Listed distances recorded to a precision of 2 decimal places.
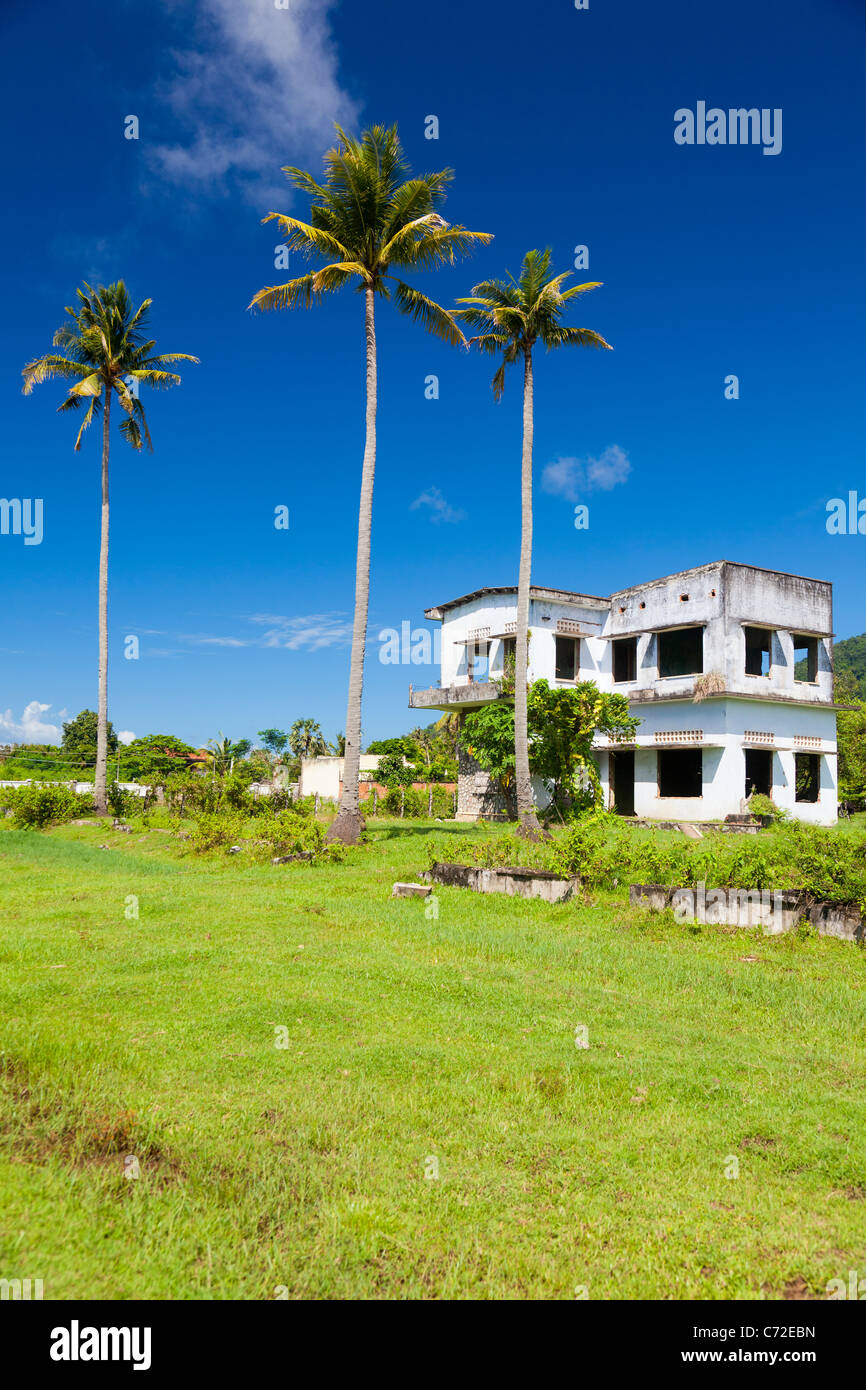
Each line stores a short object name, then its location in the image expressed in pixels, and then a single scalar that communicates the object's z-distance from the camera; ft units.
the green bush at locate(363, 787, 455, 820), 122.62
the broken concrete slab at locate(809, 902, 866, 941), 28.40
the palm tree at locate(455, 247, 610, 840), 65.00
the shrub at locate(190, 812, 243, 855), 57.93
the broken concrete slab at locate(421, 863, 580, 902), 36.86
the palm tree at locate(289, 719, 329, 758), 205.36
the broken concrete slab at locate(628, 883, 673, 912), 33.09
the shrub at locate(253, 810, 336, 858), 52.34
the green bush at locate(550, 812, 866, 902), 29.81
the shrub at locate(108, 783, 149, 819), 92.36
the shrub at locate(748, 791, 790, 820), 85.60
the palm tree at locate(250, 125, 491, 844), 58.23
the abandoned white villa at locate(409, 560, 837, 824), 90.22
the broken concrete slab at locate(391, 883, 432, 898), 38.52
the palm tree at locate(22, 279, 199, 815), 88.48
